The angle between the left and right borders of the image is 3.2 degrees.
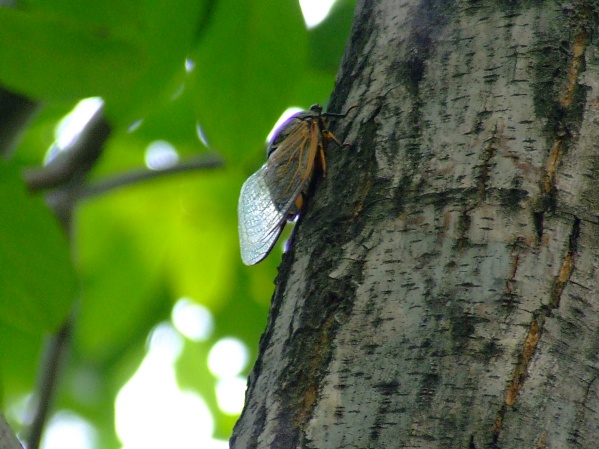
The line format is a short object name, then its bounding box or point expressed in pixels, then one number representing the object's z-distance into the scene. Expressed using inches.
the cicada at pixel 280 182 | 113.9
